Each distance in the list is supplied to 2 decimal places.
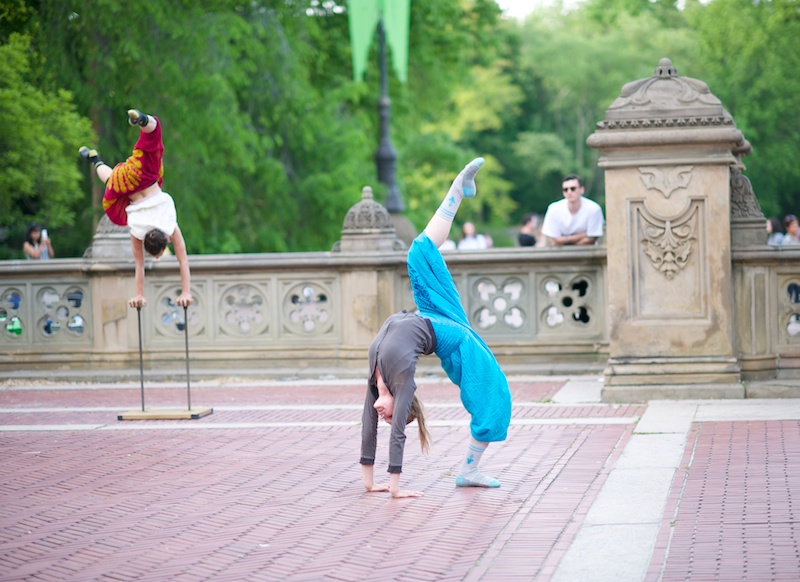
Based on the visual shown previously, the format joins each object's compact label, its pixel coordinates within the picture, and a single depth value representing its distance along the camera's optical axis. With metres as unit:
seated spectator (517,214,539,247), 15.05
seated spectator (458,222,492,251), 18.91
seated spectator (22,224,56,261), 18.05
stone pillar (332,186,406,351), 13.81
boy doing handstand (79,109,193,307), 10.52
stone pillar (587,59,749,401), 11.13
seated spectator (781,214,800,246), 19.64
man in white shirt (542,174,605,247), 13.38
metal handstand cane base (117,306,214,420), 10.99
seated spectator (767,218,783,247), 19.55
